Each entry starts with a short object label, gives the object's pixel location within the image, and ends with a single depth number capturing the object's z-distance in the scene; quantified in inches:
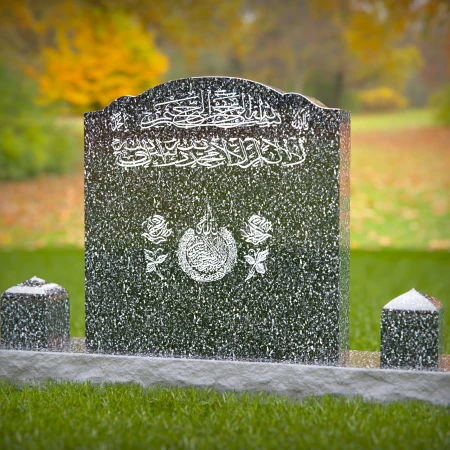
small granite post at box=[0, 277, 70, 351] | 182.7
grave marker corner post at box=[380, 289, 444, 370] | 161.9
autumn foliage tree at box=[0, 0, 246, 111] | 572.1
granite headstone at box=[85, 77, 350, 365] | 168.9
